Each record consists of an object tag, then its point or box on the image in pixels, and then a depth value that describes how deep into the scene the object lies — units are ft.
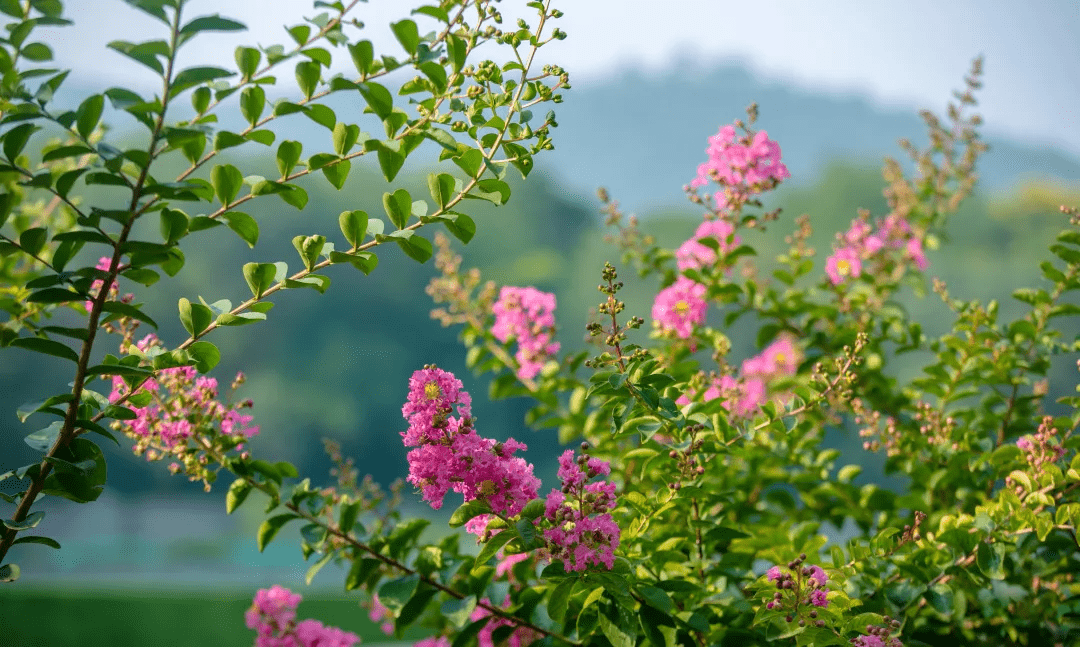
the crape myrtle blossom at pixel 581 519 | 8.07
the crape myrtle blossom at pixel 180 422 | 8.42
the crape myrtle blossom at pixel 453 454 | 8.15
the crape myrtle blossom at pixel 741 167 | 9.47
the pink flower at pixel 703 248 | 9.66
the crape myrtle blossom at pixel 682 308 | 9.49
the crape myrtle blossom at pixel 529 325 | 9.52
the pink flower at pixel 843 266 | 9.90
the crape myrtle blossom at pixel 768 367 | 10.96
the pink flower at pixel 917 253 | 10.22
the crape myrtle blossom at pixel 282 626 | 8.86
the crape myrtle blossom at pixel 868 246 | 9.91
